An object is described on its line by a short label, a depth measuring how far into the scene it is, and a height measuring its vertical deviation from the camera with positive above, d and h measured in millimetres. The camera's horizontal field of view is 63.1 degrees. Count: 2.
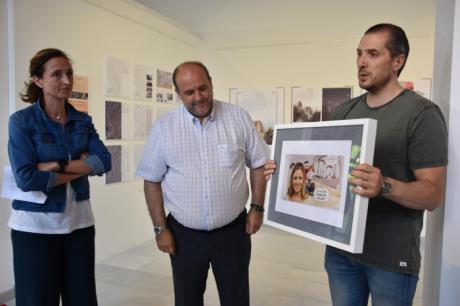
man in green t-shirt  1247 -102
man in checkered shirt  1971 -308
